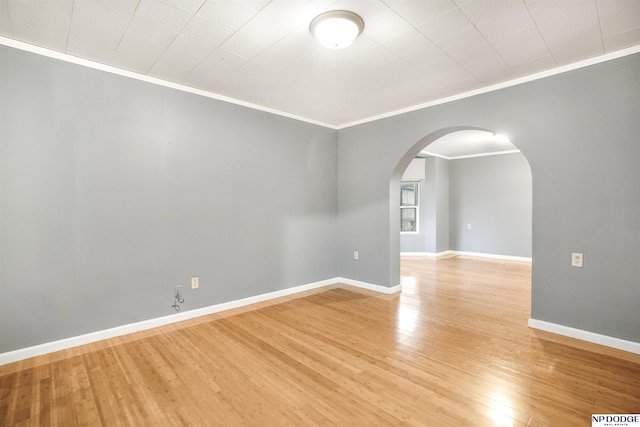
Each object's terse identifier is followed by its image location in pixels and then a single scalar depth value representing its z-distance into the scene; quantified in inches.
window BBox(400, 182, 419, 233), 312.3
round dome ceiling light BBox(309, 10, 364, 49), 80.9
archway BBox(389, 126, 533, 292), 269.4
